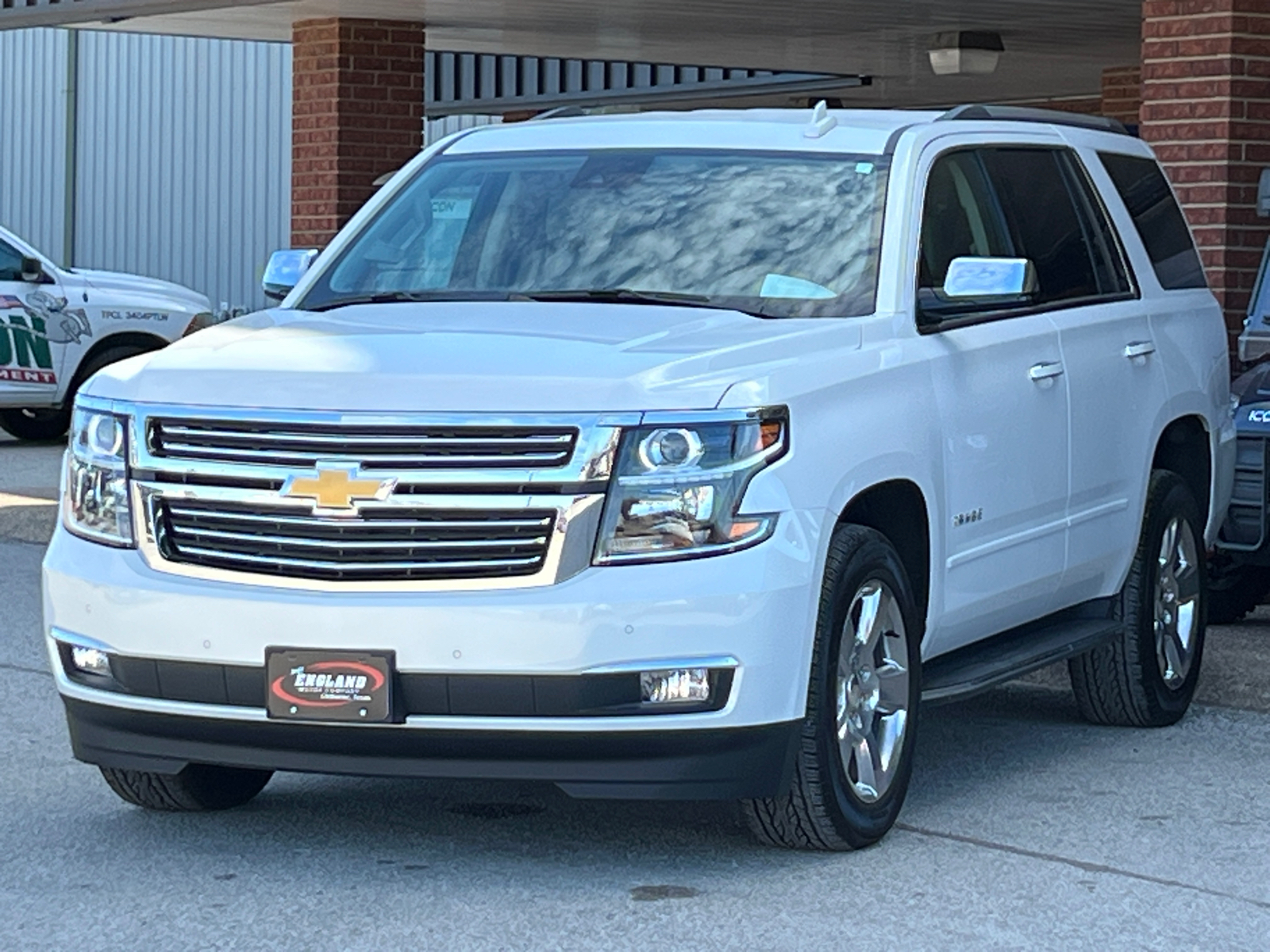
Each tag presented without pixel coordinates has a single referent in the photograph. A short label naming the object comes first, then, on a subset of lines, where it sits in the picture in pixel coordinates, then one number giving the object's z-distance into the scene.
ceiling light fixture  18.98
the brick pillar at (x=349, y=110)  17.64
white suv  5.60
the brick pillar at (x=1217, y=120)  11.74
